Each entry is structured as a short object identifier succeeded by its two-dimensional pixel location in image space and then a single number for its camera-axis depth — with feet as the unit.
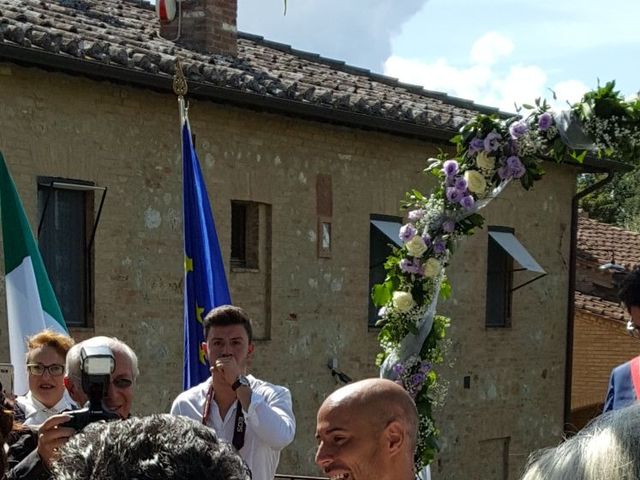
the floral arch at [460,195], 21.62
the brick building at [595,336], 66.18
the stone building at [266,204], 32.86
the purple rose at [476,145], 22.20
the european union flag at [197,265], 22.49
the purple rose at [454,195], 22.29
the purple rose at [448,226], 22.26
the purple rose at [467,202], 22.20
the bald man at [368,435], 10.25
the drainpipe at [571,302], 56.49
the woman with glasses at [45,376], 16.43
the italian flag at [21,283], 22.99
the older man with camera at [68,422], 10.59
